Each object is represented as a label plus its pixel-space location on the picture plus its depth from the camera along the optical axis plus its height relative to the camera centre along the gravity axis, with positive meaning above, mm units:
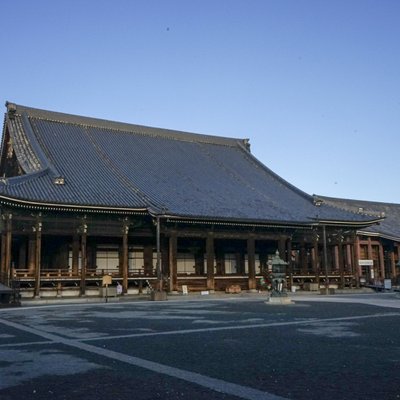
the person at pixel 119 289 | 27672 -599
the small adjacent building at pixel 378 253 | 41906 +1726
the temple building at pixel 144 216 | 27406 +3613
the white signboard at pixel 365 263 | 40875 +808
